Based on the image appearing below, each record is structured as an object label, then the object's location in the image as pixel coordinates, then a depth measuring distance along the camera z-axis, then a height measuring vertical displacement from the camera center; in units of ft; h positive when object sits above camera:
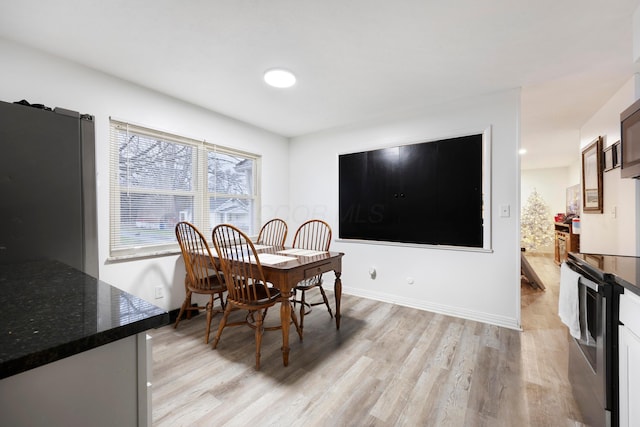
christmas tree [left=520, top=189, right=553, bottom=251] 21.68 -1.26
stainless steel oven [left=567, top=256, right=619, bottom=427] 3.94 -2.21
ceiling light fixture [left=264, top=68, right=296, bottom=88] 7.47 +3.83
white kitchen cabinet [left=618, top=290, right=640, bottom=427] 3.48 -2.01
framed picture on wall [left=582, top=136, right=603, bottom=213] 10.05 +1.30
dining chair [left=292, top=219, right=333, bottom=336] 12.13 -1.18
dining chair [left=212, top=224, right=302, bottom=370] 6.52 -1.93
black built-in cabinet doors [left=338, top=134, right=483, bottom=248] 9.16 +0.66
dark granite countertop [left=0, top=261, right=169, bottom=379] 1.71 -0.84
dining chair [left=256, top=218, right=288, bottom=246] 12.13 -1.02
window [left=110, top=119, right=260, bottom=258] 7.98 +0.86
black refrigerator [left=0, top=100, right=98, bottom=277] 4.19 +0.45
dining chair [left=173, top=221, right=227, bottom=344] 7.98 -1.79
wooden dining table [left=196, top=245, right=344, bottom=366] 6.44 -1.48
